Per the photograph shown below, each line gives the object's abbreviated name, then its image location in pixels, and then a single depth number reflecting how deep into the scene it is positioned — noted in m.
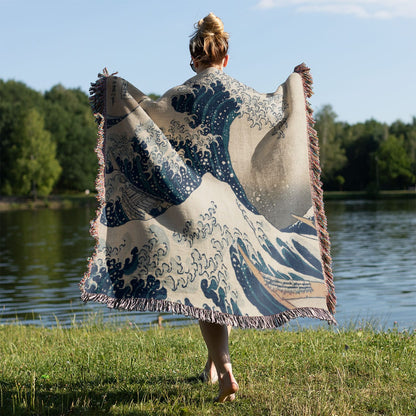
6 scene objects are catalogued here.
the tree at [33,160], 60.25
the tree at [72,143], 67.56
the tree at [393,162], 87.25
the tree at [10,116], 62.22
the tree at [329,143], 83.62
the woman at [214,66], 3.66
